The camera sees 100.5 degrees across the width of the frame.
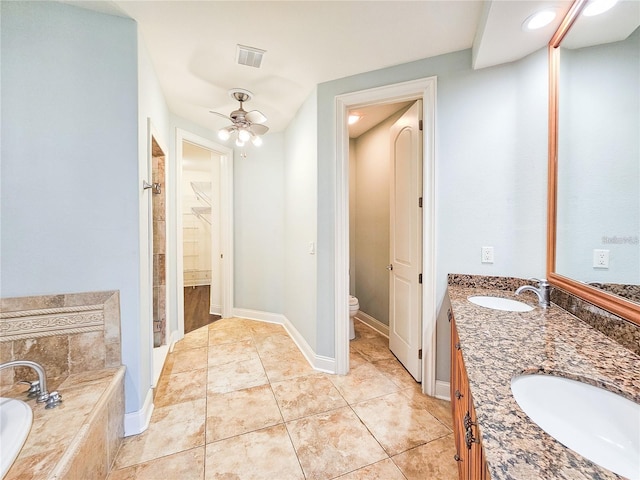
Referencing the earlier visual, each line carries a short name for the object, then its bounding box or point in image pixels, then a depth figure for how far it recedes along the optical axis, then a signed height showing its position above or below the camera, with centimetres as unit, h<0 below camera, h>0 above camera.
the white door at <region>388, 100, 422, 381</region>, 216 -5
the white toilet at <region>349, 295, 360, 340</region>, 293 -84
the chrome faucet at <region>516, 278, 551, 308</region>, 148 -32
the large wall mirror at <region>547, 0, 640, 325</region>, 101 +37
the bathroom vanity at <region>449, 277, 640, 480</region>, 49 -41
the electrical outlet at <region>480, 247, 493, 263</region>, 185 -13
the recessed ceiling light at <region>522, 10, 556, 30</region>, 137 +115
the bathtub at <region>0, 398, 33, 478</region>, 100 -83
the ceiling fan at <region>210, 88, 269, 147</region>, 234 +102
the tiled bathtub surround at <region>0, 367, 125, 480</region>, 100 -85
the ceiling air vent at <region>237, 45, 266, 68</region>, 186 +130
